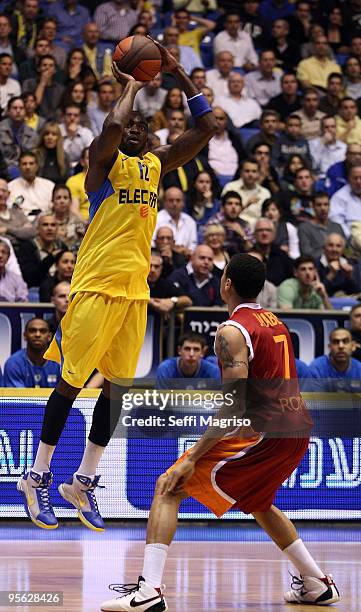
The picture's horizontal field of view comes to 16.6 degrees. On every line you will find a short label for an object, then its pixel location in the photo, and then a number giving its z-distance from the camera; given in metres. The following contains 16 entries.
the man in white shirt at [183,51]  16.73
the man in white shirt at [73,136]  15.02
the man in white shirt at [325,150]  16.70
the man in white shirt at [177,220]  14.02
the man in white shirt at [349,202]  15.80
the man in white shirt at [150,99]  15.87
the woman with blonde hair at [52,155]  14.66
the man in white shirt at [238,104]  16.72
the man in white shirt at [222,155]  16.03
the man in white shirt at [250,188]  14.86
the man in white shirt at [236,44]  17.70
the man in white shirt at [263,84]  17.47
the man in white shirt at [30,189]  13.88
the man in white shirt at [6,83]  15.49
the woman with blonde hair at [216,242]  13.29
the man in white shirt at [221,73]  16.83
